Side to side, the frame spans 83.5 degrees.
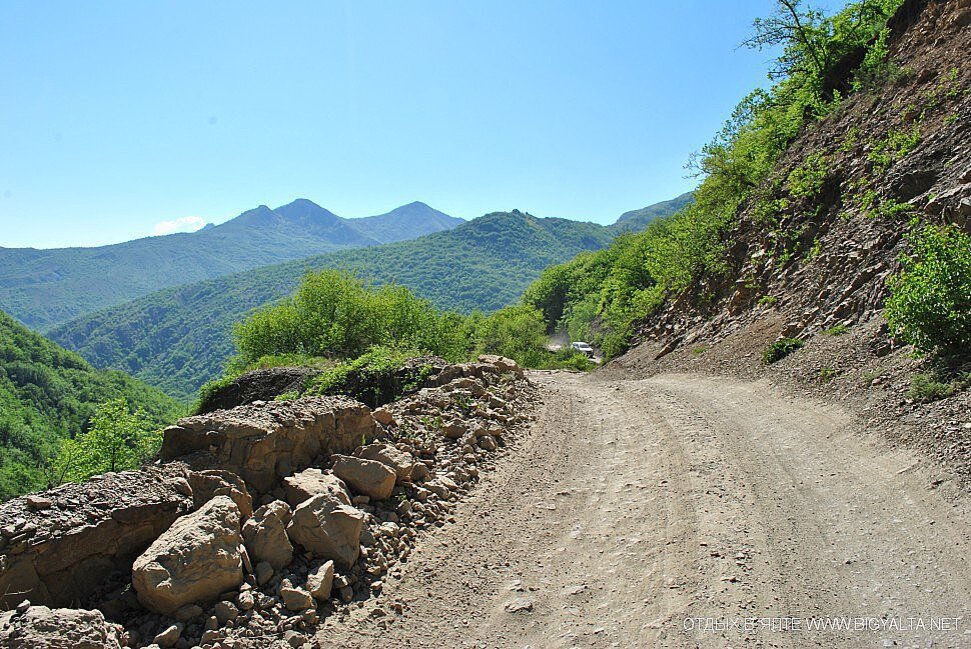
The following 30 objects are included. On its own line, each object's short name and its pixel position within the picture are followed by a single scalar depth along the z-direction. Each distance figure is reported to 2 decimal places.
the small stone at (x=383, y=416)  8.07
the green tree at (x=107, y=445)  11.95
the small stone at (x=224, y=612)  4.13
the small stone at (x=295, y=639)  4.15
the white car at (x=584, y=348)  43.58
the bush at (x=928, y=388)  7.31
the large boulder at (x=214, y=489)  5.19
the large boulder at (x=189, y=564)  4.02
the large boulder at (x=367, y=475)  6.32
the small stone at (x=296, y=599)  4.44
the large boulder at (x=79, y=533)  3.78
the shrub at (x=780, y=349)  12.91
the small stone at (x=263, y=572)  4.59
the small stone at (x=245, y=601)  4.26
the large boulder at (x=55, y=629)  3.19
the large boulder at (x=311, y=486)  5.69
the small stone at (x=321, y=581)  4.62
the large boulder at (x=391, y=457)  6.79
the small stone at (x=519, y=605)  4.77
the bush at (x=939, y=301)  7.87
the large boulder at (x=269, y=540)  4.80
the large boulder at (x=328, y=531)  5.07
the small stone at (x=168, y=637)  3.83
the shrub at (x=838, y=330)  11.62
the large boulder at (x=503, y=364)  12.96
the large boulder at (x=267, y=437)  5.82
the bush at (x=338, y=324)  24.75
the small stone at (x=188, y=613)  4.05
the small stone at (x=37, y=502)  4.05
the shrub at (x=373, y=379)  12.12
